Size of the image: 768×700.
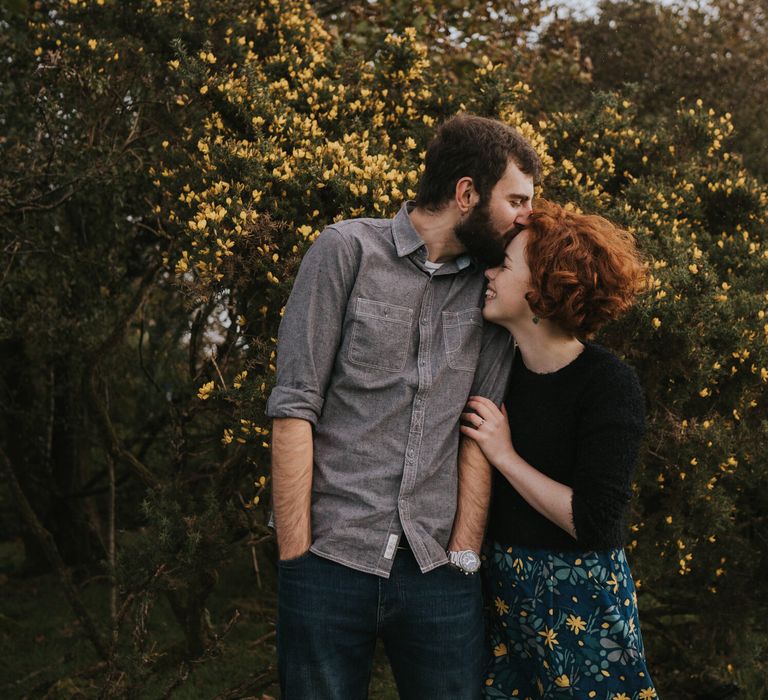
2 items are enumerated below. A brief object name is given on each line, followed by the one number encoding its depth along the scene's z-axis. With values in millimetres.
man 2465
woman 2529
